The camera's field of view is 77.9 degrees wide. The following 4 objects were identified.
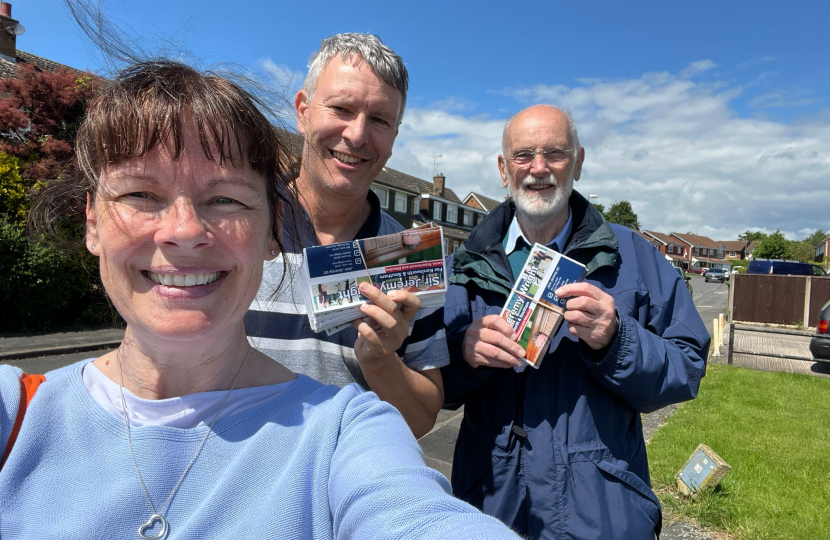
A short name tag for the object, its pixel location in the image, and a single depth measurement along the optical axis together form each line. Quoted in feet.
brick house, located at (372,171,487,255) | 125.18
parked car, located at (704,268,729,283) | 214.44
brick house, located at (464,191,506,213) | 211.61
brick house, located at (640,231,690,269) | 305.73
